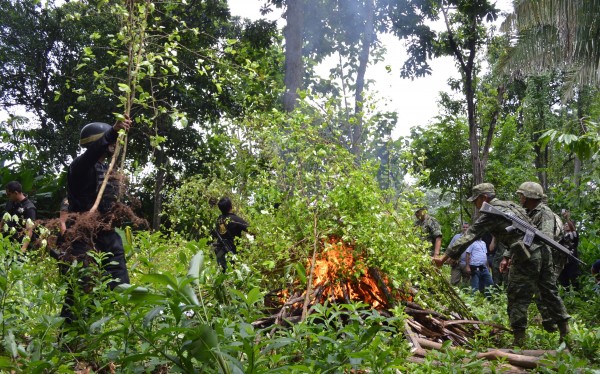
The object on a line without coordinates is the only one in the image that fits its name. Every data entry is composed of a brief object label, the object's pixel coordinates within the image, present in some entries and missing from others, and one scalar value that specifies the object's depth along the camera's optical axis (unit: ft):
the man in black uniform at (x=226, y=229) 31.86
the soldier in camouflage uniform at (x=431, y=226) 37.14
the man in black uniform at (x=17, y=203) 27.32
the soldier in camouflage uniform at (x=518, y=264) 23.54
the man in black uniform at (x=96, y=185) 17.06
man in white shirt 41.52
